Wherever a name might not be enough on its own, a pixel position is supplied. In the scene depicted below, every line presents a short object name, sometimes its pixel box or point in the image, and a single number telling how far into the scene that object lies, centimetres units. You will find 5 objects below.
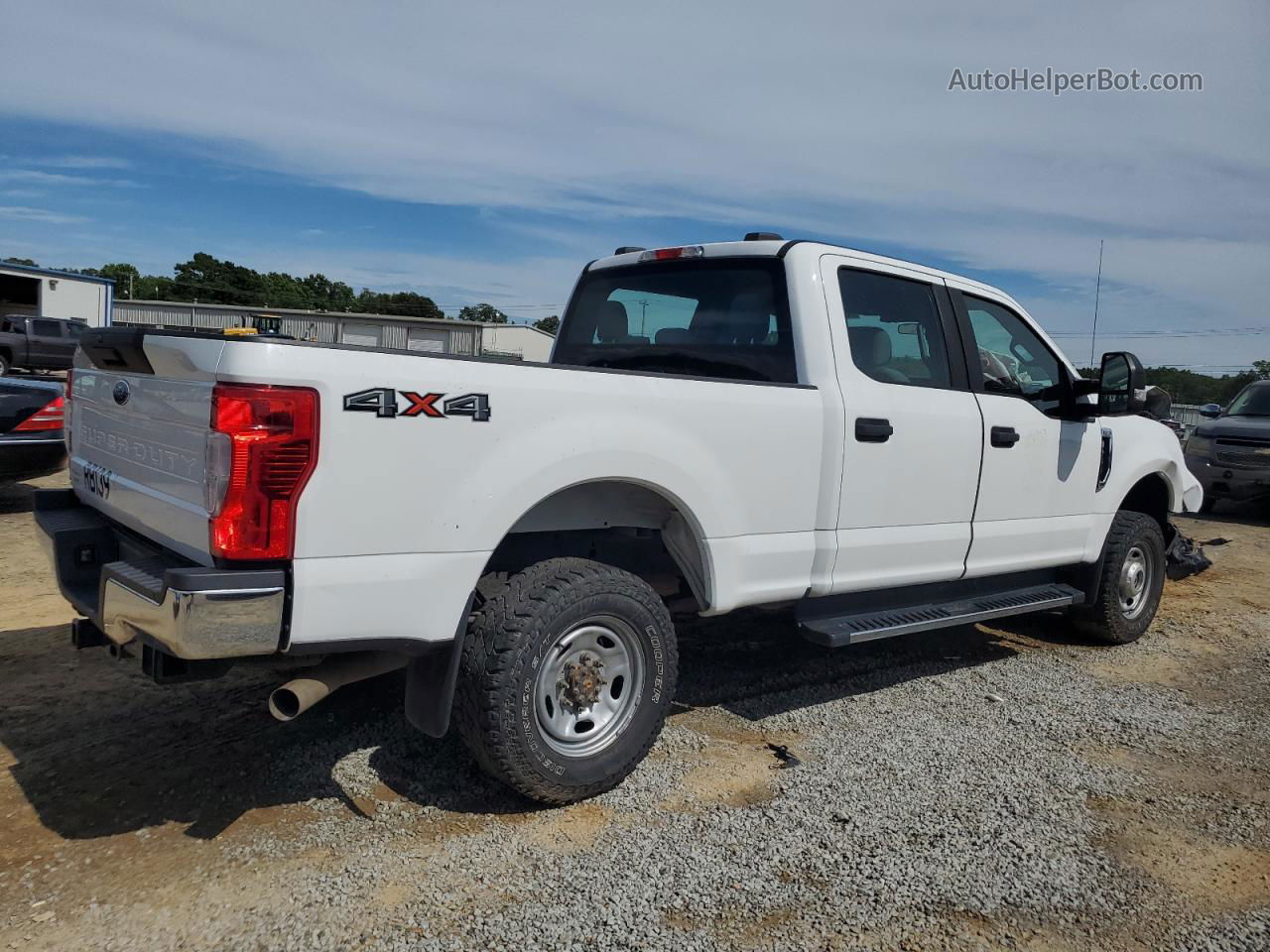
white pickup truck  270
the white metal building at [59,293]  3120
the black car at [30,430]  792
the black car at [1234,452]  1181
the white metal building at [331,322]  4459
